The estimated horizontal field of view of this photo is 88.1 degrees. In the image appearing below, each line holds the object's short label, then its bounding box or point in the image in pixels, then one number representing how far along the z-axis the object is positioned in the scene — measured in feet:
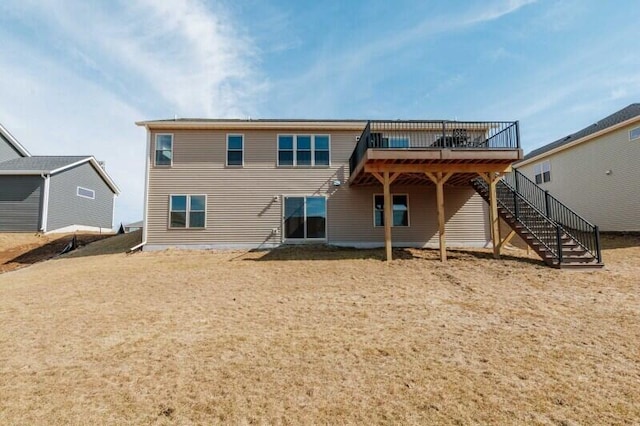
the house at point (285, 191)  42.37
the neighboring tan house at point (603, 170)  46.39
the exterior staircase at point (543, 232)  29.43
